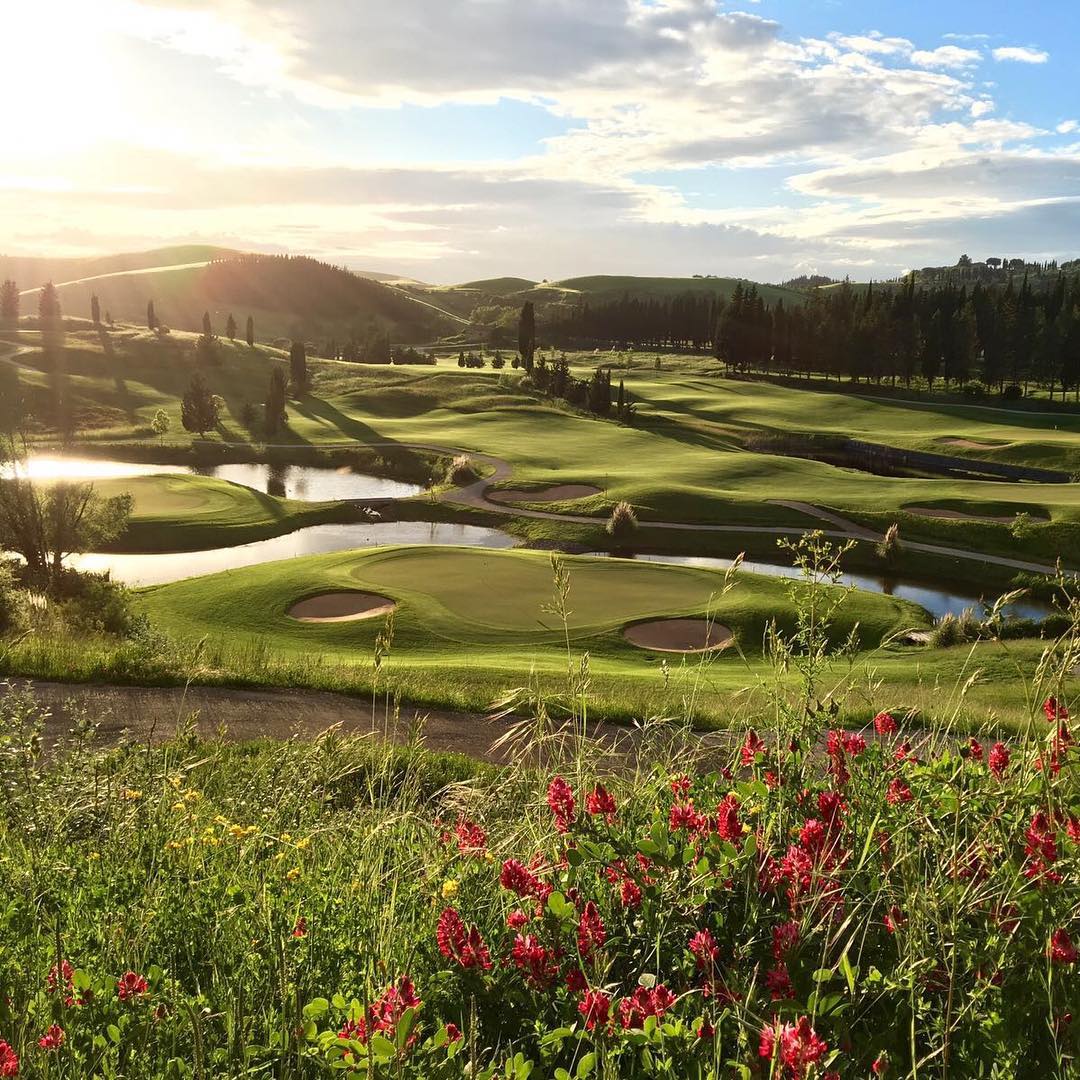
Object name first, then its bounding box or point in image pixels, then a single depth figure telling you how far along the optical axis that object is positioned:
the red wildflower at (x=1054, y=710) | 3.96
